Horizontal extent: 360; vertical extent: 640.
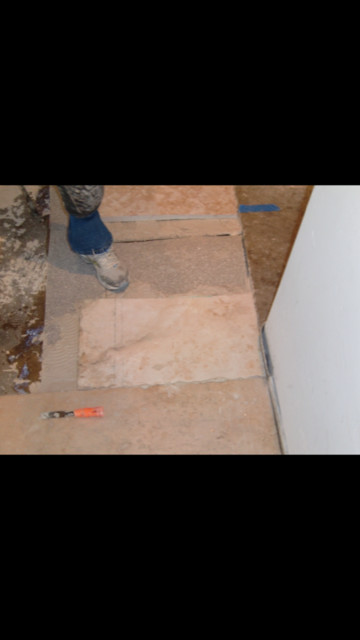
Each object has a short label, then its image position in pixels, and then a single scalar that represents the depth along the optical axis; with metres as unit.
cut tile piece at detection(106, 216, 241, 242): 2.09
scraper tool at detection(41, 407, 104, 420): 1.64
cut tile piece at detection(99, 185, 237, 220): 2.17
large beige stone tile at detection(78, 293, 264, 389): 1.75
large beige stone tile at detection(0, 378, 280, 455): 1.61
